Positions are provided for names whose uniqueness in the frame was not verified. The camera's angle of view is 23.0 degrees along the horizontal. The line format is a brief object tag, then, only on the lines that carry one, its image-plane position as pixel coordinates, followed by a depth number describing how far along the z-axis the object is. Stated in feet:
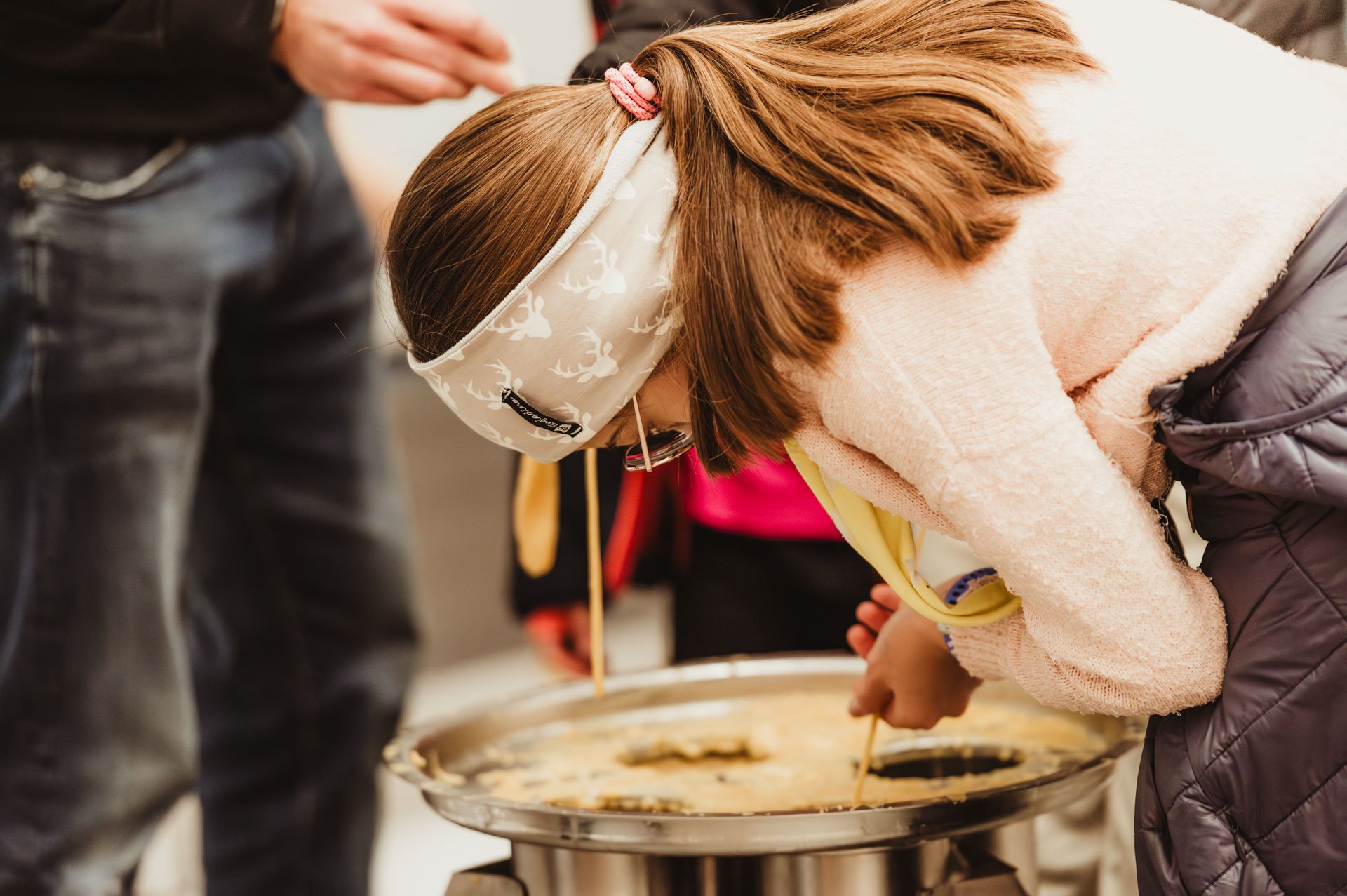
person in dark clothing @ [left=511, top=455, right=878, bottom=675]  8.04
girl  5.94
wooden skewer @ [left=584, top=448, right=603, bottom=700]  6.91
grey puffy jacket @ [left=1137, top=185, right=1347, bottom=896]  5.90
